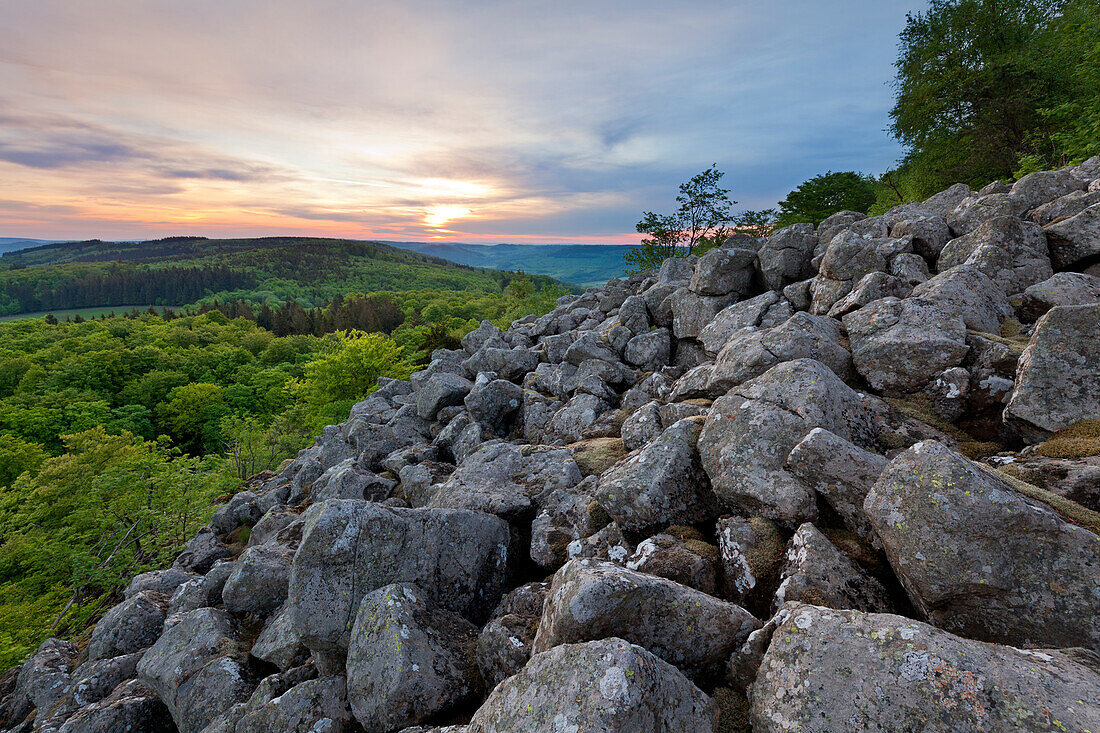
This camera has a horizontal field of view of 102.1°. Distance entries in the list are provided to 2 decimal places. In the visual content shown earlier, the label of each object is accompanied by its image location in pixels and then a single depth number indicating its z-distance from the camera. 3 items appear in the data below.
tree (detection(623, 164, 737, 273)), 48.47
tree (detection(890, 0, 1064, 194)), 29.14
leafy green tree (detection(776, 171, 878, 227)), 55.16
